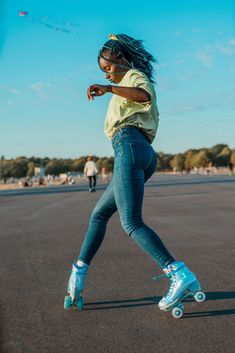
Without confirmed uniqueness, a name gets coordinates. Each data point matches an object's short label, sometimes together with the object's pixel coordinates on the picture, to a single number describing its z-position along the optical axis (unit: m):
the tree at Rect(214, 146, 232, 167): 114.50
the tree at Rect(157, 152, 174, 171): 133.12
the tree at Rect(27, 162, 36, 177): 134.38
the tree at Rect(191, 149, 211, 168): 108.05
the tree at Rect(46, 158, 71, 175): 133.88
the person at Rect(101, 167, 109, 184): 43.04
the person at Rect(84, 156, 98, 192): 18.45
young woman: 2.80
